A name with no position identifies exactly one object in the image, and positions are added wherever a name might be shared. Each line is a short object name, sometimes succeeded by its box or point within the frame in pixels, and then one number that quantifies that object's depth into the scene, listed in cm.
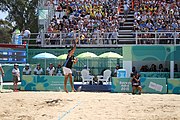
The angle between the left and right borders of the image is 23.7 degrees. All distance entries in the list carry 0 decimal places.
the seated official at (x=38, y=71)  2534
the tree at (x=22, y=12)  5125
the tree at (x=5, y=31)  5603
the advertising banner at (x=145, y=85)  2167
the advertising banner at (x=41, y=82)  2272
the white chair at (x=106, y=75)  2553
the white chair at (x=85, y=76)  2570
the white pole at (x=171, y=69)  2479
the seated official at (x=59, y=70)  2590
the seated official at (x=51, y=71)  2589
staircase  2861
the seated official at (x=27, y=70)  2528
